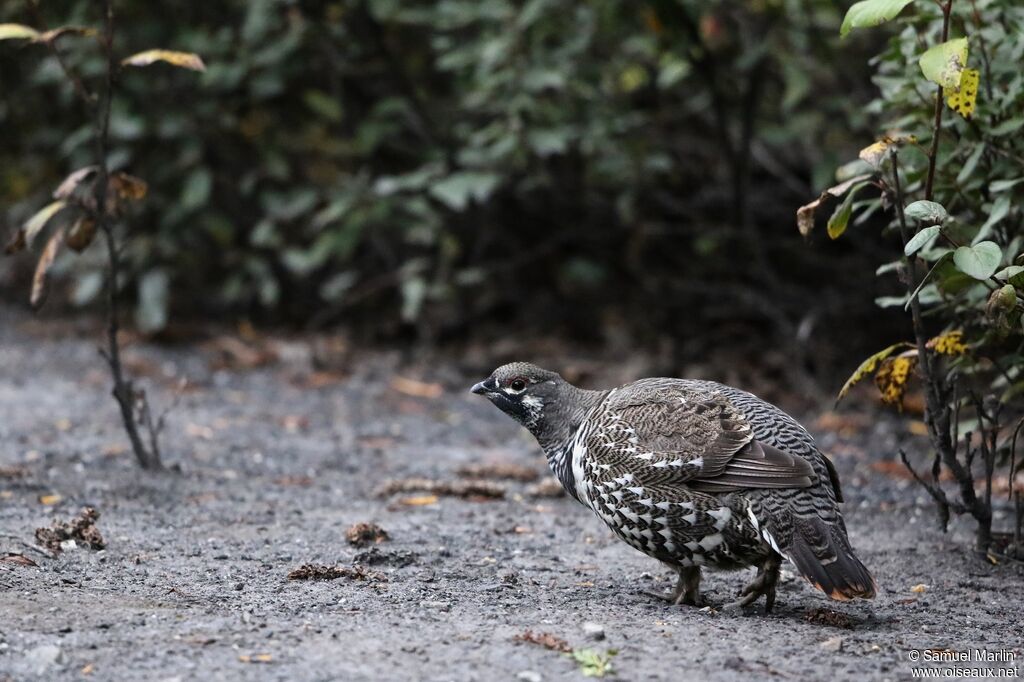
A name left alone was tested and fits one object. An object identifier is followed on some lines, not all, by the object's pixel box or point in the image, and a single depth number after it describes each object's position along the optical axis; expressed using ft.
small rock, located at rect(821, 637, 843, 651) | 26.96
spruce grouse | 28.58
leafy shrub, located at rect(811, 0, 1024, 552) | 30.73
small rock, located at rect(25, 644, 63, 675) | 23.66
